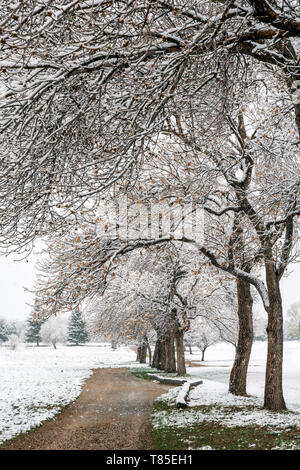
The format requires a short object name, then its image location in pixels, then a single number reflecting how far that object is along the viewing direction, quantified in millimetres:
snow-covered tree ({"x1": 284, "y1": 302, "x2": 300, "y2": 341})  102875
